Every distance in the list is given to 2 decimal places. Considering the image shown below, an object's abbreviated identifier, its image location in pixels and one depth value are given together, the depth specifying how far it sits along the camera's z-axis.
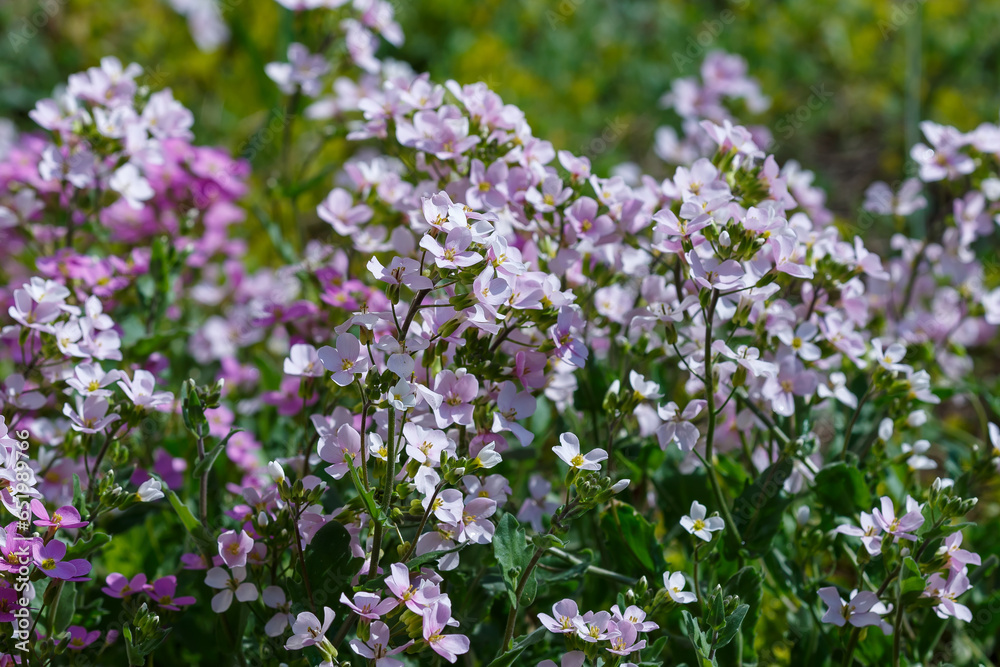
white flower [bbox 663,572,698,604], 1.15
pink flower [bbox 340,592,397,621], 1.12
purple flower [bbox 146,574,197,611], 1.17
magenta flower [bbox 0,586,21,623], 1.14
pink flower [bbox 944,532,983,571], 1.16
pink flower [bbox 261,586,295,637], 1.15
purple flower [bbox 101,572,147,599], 1.18
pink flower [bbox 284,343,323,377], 1.18
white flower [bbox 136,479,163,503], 1.16
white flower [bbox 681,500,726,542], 1.16
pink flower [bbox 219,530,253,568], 1.15
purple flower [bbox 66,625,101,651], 1.17
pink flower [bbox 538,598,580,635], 1.14
